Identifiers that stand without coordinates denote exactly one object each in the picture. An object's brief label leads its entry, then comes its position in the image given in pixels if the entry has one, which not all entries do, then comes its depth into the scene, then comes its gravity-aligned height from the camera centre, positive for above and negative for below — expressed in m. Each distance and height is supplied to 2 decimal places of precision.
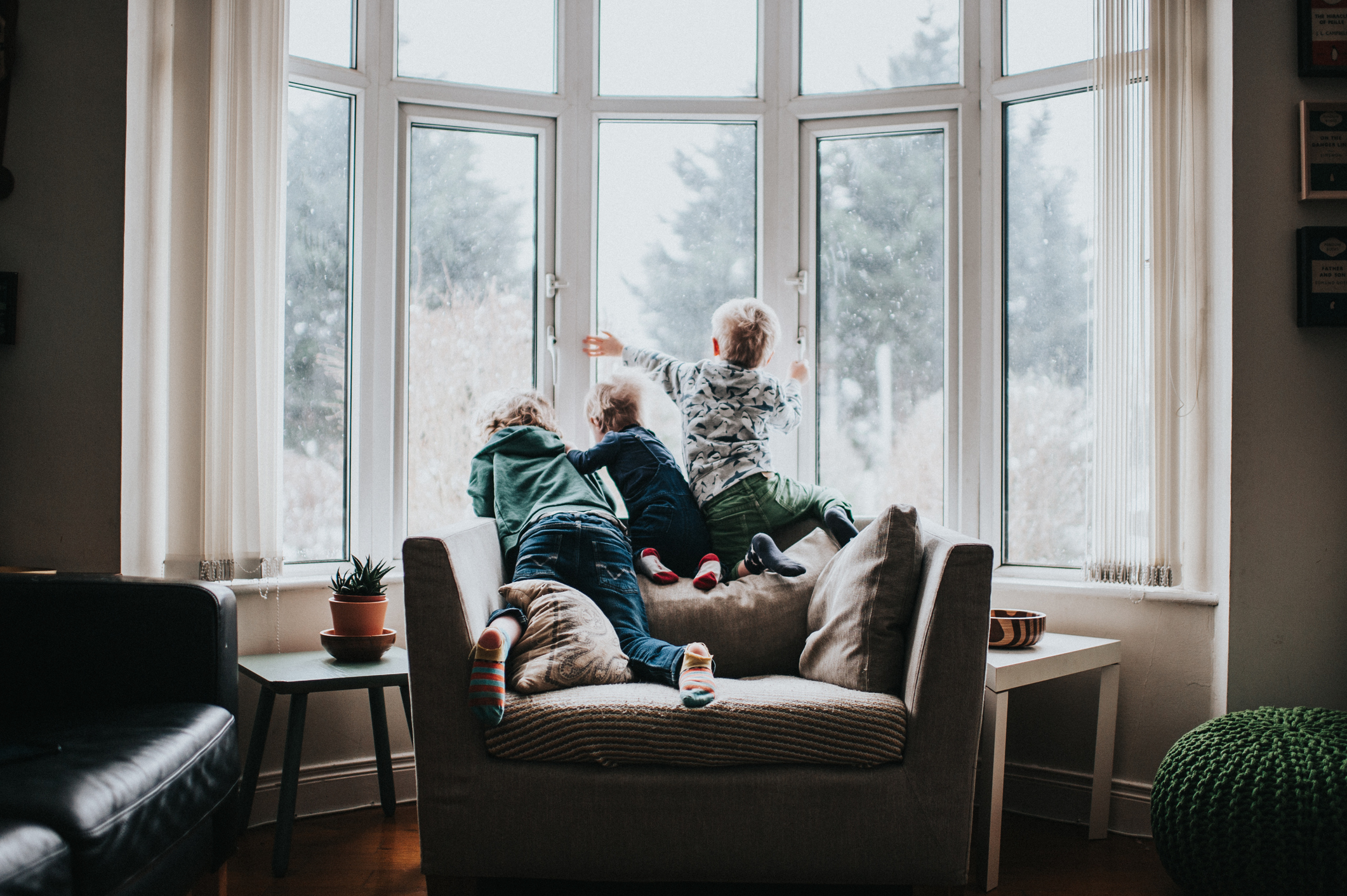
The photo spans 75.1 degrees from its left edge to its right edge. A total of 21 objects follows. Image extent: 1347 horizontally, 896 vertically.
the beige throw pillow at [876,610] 1.81 -0.34
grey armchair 1.65 -0.67
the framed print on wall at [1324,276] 2.10 +0.42
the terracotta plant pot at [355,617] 2.19 -0.42
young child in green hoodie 1.66 -0.21
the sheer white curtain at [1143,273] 2.29 +0.48
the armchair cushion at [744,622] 2.12 -0.42
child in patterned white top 2.41 +0.07
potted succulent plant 2.19 -0.39
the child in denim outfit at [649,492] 2.36 -0.11
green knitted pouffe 1.64 -0.69
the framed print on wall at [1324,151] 2.11 +0.73
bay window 2.61 +0.69
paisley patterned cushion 1.74 -0.40
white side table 1.97 -0.62
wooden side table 1.97 -0.54
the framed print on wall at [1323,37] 2.12 +1.00
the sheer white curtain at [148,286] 2.16 +0.41
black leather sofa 1.12 -0.45
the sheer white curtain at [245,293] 2.27 +0.41
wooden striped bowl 2.15 -0.44
